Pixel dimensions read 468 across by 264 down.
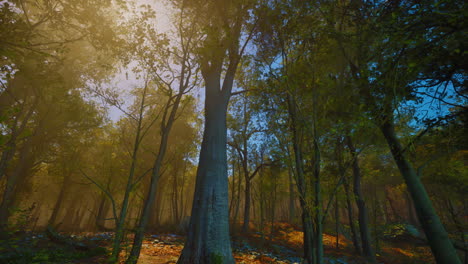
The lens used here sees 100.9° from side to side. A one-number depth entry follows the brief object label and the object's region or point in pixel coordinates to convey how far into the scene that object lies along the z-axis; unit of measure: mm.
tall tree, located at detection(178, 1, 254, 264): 4387
